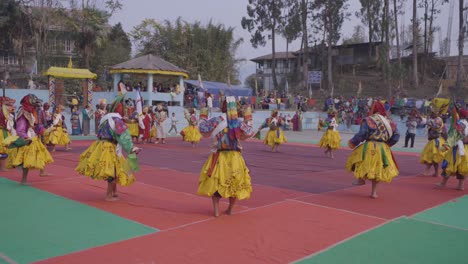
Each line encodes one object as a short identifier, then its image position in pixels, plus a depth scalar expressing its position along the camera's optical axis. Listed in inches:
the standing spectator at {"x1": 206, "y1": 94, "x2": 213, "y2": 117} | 917.2
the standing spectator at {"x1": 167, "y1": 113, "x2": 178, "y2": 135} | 903.1
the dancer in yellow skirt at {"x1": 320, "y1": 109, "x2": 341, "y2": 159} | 564.7
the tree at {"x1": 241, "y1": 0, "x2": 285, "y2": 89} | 1659.7
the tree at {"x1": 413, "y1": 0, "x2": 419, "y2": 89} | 1357.0
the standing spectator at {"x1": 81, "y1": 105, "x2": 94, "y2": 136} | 824.4
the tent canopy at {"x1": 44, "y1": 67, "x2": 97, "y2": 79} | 854.5
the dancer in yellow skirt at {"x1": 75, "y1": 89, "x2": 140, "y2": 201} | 269.4
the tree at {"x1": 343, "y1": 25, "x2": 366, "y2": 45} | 2682.1
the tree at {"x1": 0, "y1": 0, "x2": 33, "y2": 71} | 1175.0
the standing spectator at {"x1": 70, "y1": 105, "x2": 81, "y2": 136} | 791.0
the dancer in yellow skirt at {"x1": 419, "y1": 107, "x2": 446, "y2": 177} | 413.8
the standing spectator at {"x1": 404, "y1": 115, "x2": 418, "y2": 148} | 696.0
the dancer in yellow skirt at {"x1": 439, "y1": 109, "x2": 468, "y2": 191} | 340.8
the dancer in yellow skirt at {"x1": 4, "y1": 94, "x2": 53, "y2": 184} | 314.8
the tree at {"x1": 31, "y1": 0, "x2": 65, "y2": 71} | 1201.4
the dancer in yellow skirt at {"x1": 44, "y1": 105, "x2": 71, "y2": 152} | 535.2
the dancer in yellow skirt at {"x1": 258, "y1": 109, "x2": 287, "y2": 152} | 610.9
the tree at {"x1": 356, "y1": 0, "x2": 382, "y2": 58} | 1524.4
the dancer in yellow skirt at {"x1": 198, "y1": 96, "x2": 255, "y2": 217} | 241.6
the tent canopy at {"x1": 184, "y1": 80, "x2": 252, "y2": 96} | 1255.5
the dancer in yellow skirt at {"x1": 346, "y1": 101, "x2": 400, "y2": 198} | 307.7
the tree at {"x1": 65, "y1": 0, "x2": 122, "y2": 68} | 1264.8
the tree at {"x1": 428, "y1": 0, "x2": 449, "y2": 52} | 1548.2
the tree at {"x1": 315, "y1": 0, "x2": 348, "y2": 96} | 1531.7
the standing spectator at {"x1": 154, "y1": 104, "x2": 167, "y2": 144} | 728.3
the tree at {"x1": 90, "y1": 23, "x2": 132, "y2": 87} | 1396.4
